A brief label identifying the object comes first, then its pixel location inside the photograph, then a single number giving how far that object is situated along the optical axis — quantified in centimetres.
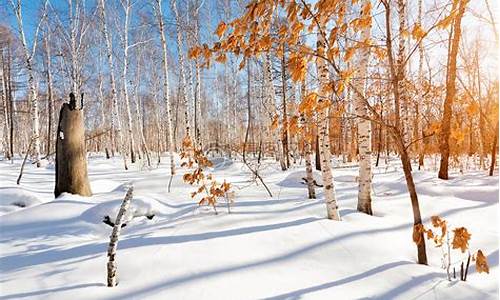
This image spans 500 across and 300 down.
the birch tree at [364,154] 459
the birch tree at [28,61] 1248
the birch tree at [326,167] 406
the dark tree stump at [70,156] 537
